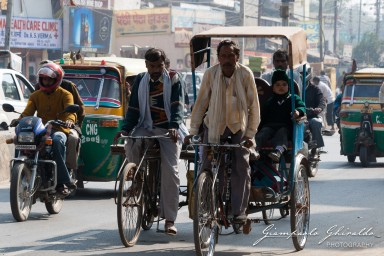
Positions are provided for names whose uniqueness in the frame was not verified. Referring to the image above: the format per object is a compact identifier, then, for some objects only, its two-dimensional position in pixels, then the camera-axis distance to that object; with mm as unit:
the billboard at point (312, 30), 82188
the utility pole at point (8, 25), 30702
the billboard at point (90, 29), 47188
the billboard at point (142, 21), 55938
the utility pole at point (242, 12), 41109
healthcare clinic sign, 43875
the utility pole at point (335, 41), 83188
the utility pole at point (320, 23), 60844
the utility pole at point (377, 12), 95450
